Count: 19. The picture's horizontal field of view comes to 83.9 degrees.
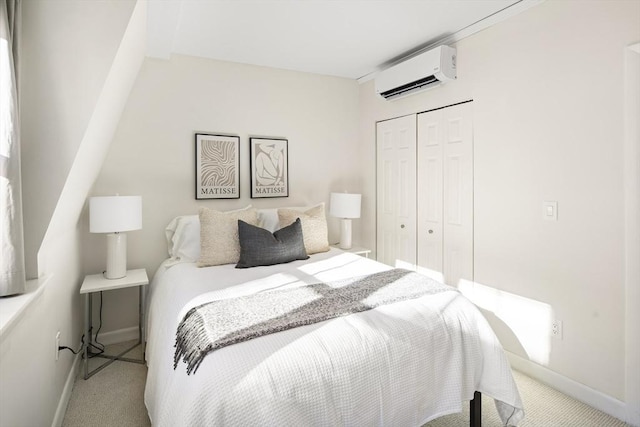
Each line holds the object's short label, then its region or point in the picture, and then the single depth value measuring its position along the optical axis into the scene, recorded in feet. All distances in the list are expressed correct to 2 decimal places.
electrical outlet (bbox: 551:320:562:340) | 7.51
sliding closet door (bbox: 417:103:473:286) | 9.45
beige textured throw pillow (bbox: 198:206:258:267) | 8.90
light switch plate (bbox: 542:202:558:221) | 7.48
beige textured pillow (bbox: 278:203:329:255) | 10.22
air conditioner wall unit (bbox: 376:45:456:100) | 9.40
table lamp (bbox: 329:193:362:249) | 11.78
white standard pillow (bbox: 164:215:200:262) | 9.50
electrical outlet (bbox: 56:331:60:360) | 6.38
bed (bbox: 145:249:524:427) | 4.09
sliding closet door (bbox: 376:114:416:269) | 11.25
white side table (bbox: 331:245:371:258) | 11.96
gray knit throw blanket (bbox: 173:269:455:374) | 4.79
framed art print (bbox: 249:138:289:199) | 11.50
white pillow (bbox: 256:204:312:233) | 10.43
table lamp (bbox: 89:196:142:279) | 8.09
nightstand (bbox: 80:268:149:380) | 8.03
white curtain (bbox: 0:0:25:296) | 4.06
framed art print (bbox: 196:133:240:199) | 10.66
